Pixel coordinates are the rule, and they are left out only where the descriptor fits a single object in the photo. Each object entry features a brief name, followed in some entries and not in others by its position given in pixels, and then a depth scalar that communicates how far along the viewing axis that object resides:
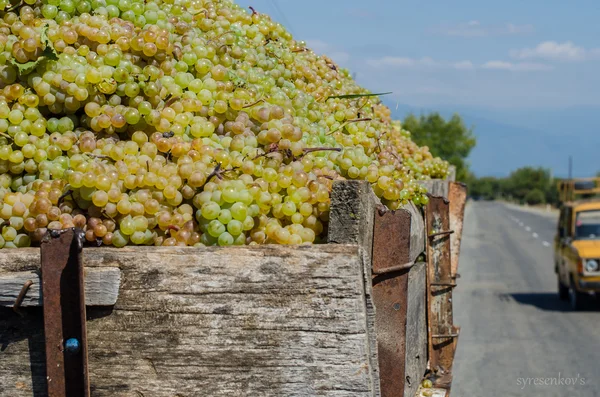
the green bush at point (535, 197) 147.38
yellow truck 13.84
